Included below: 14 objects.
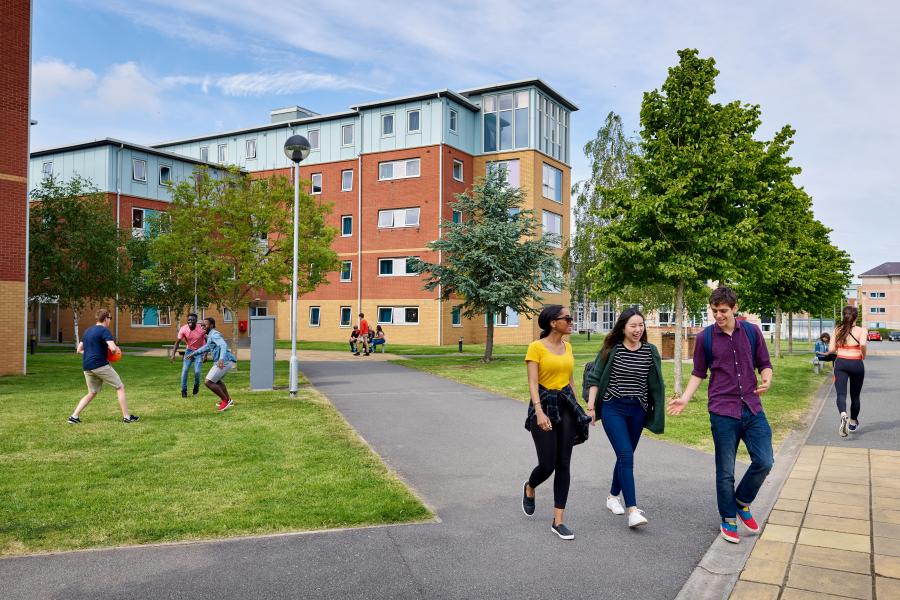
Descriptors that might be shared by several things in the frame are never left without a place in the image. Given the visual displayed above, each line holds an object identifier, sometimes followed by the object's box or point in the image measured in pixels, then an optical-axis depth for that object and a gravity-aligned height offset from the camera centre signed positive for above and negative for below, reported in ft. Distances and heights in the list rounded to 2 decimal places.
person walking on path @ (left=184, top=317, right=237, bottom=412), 40.11 -3.97
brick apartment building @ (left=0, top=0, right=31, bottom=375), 63.31 +11.03
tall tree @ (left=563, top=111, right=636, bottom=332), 132.67 +23.63
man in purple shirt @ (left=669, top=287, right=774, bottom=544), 17.12 -2.56
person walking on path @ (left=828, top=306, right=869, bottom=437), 31.58 -2.45
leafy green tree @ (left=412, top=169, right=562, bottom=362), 80.18 +4.97
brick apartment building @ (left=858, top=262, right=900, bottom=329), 348.59 +4.97
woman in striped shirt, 18.28 -2.37
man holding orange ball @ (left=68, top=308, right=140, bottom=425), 34.76 -3.28
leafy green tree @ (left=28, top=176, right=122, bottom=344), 97.45 +6.43
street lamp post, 45.60 +9.78
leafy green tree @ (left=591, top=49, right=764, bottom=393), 42.73 +6.73
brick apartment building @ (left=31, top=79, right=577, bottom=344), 132.26 +24.75
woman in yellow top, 17.35 -2.62
